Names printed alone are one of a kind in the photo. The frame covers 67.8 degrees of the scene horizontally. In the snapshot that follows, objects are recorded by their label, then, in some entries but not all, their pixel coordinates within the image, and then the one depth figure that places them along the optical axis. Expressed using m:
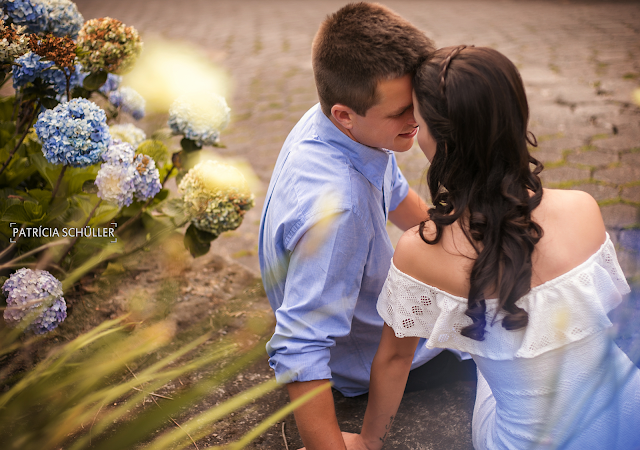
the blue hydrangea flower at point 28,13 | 1.70
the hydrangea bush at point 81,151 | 1.58
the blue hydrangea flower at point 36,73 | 1.67
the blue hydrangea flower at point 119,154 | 1.66
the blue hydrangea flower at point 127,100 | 2.34
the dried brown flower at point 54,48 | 1.58
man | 1.41
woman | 1.21
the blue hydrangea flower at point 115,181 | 1.64
